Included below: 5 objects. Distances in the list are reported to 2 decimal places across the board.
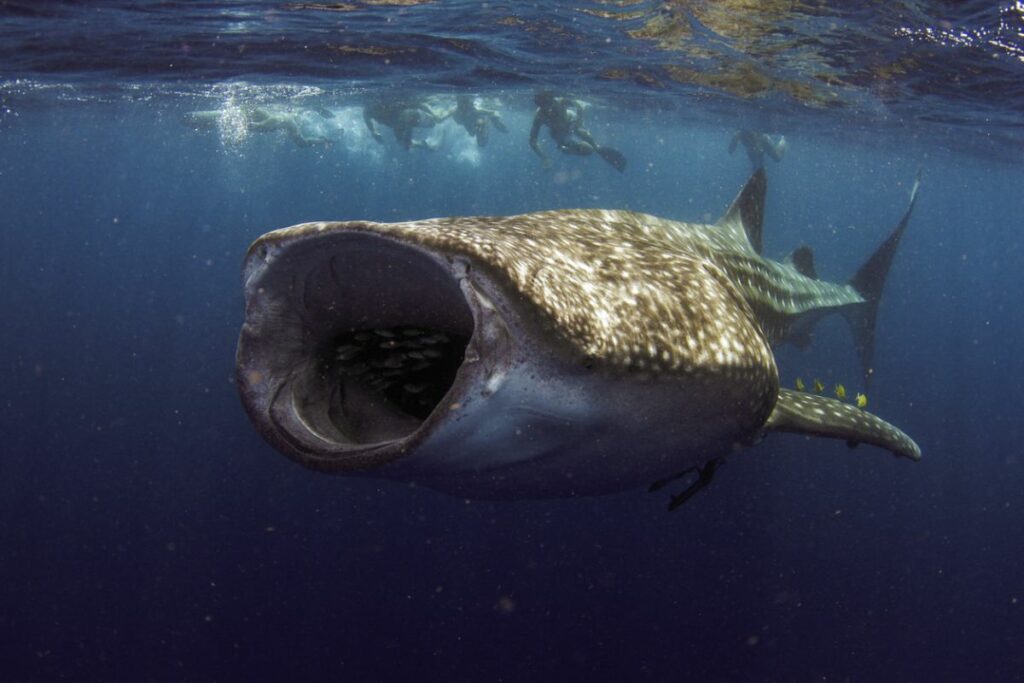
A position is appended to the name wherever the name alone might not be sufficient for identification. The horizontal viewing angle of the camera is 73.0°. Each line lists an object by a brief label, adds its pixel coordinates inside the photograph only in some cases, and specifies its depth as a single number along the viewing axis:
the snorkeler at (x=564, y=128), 20.31
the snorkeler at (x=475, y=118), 26.80
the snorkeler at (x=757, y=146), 22.61
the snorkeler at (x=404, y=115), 25.56
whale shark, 2.32
